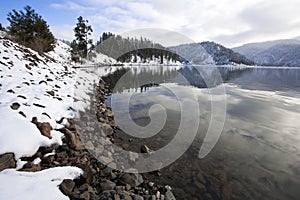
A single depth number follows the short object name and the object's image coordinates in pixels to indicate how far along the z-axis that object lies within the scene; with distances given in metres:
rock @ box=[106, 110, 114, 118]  10.75
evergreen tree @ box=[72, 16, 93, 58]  42.34
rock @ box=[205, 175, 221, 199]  5.35
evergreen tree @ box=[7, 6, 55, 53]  26.58
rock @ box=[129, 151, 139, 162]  6.56
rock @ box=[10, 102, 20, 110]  6.05
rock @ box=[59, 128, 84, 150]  6.08
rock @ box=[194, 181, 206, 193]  5.39
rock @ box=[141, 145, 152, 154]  7.19
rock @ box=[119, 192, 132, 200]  4.24
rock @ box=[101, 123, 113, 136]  8.25
